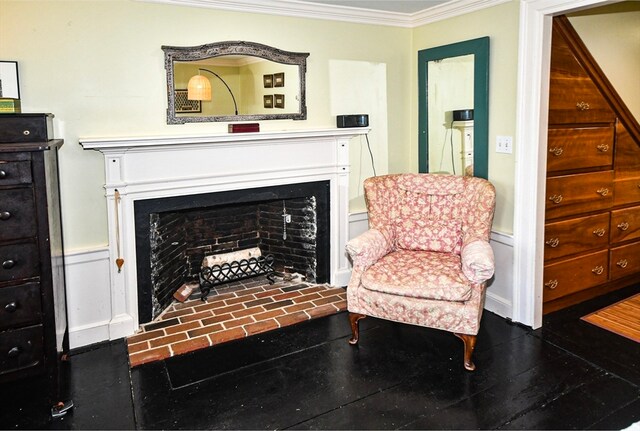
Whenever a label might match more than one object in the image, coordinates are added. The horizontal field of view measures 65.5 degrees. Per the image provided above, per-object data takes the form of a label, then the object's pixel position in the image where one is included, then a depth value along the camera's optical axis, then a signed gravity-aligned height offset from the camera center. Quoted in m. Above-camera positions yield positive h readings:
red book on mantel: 3.18 +0.21
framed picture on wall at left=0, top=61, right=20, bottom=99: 2.54 +0.43
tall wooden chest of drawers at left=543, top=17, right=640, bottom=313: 3.17 -0.17
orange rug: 3.05 -1.05
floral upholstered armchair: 2.63 -0.57
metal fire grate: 3.67 -0.85
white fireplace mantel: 2.90 -0.05
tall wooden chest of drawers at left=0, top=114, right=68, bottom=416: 2.17 -0.41
